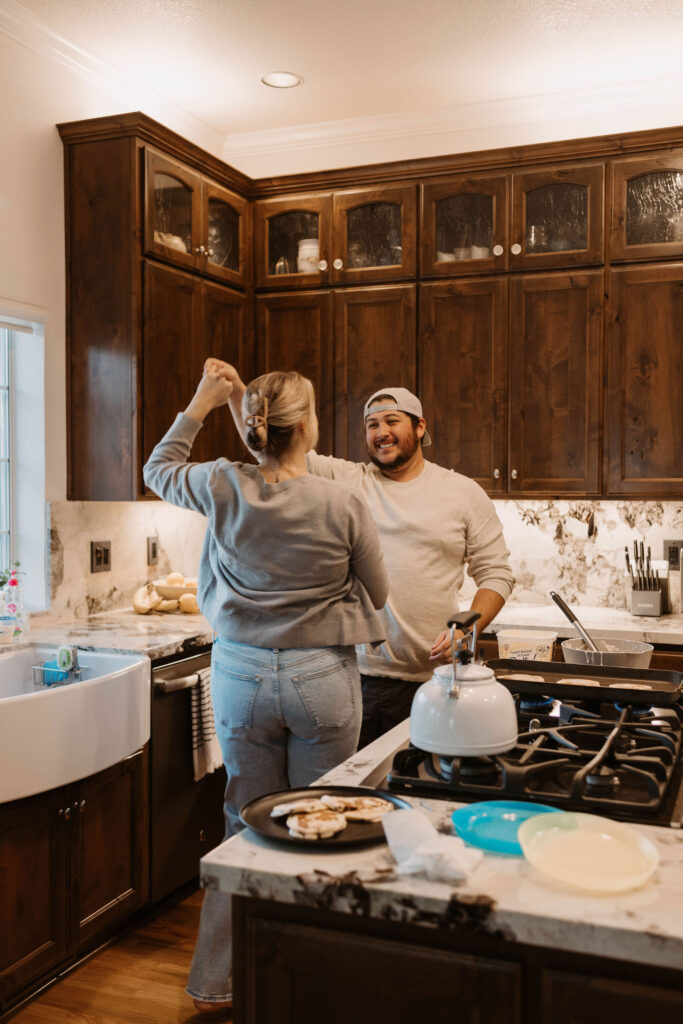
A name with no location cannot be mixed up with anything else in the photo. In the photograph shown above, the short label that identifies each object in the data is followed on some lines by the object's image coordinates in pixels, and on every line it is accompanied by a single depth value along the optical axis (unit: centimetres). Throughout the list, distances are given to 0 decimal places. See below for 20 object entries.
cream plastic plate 99
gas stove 120
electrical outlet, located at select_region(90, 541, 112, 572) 347
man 258
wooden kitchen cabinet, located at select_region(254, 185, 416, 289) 384
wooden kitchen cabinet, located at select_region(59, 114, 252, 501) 323
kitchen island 94
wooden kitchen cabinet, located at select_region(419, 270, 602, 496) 360
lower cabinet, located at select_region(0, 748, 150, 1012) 237
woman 191
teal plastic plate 108
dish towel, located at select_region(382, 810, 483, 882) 101
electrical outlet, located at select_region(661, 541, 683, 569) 378
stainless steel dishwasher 294
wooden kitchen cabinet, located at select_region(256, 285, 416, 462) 386
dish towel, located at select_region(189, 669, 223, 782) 307
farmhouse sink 234
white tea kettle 127
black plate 110
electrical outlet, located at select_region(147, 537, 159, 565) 382
